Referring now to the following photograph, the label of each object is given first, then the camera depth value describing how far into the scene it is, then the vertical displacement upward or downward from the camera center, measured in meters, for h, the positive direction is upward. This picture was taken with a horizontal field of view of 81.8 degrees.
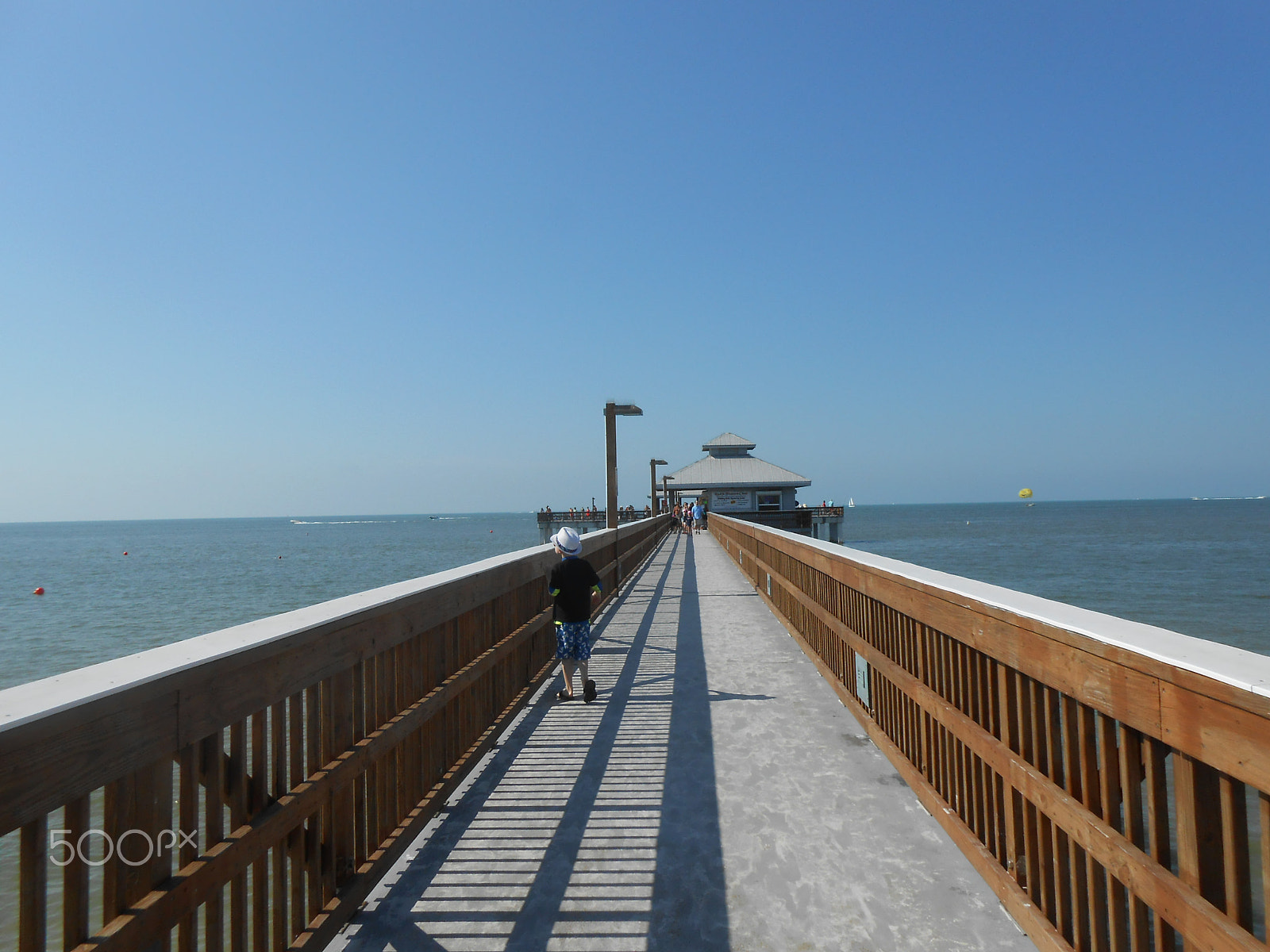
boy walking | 5.94 -0.75
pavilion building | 55.19 +1.44
